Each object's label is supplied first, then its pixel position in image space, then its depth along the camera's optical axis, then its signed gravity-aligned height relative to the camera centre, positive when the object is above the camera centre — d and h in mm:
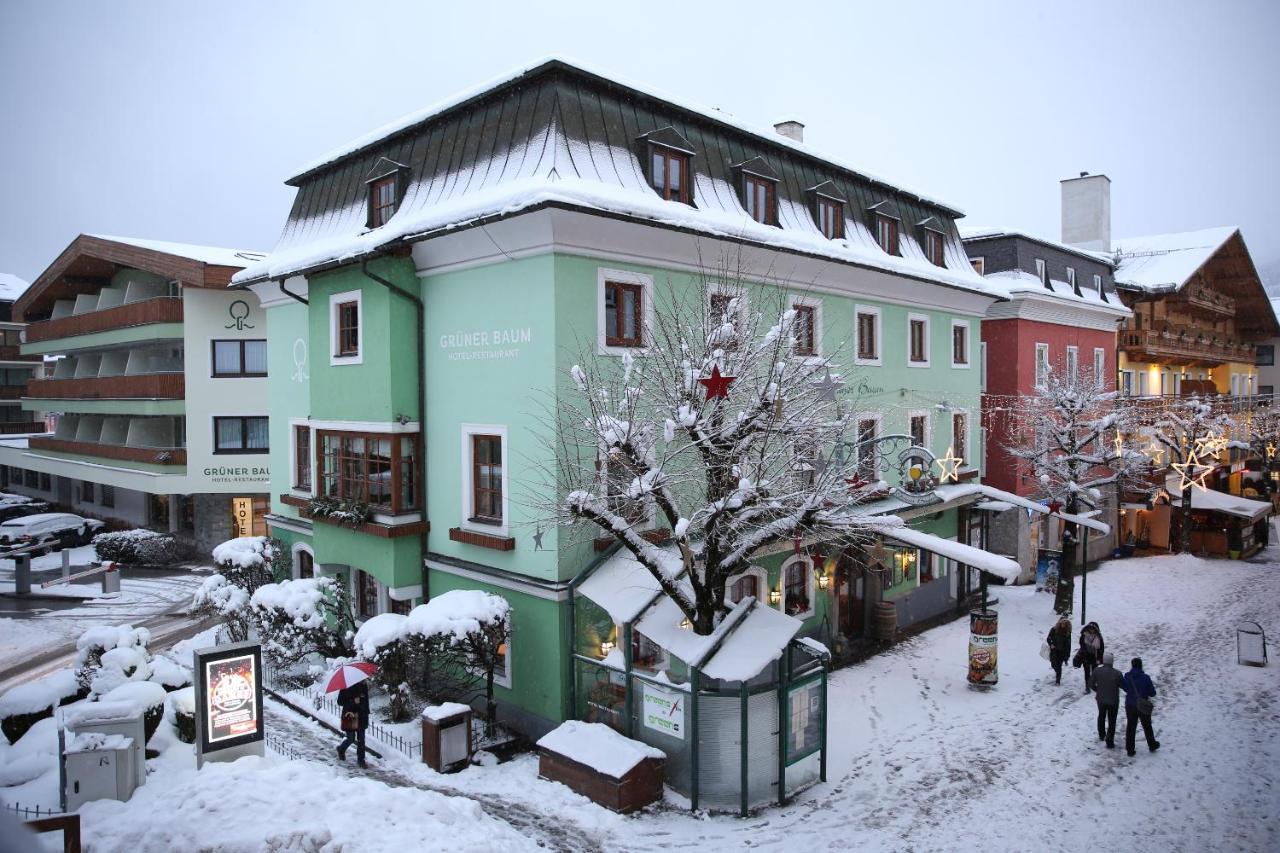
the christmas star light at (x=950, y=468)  22234 -1954
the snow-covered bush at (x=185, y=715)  13461 -5114
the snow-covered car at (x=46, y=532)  32625 -5116
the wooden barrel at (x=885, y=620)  20375 -5534
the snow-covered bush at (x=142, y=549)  30750 -5382
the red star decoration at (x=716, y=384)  11391 +265
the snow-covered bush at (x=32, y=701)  12766 -4706
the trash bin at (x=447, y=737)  12711 -5280
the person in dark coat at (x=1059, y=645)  16938 -5156
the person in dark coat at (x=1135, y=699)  13086 -4884
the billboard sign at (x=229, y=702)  11969 -4434
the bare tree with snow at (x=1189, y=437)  30517 -1546
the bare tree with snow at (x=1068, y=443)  23406 -1465
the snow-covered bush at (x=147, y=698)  12352 -4481
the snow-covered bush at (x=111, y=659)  13273 -4300
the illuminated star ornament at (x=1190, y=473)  29000 -2892
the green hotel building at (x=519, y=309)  13984 +1942
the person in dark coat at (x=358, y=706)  12953 -4821
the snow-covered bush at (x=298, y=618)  15812 -4233
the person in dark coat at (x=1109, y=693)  13430 -4914
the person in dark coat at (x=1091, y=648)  16250 -5066
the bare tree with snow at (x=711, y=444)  11789 -646
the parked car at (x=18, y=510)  39656 -4988
